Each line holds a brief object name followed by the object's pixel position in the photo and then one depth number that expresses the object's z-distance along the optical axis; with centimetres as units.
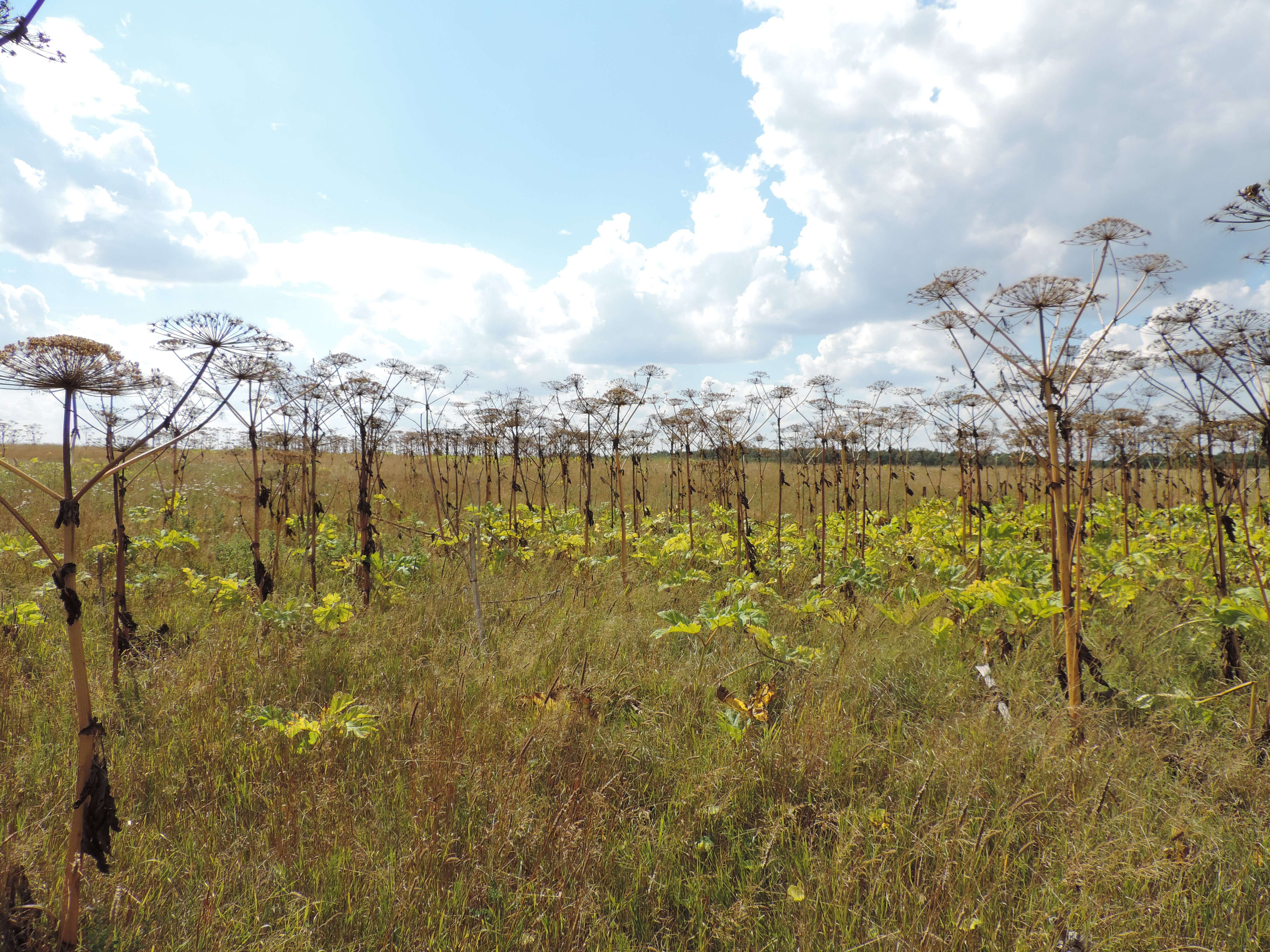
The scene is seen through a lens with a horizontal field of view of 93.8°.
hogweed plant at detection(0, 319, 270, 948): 164
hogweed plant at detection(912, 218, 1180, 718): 300
